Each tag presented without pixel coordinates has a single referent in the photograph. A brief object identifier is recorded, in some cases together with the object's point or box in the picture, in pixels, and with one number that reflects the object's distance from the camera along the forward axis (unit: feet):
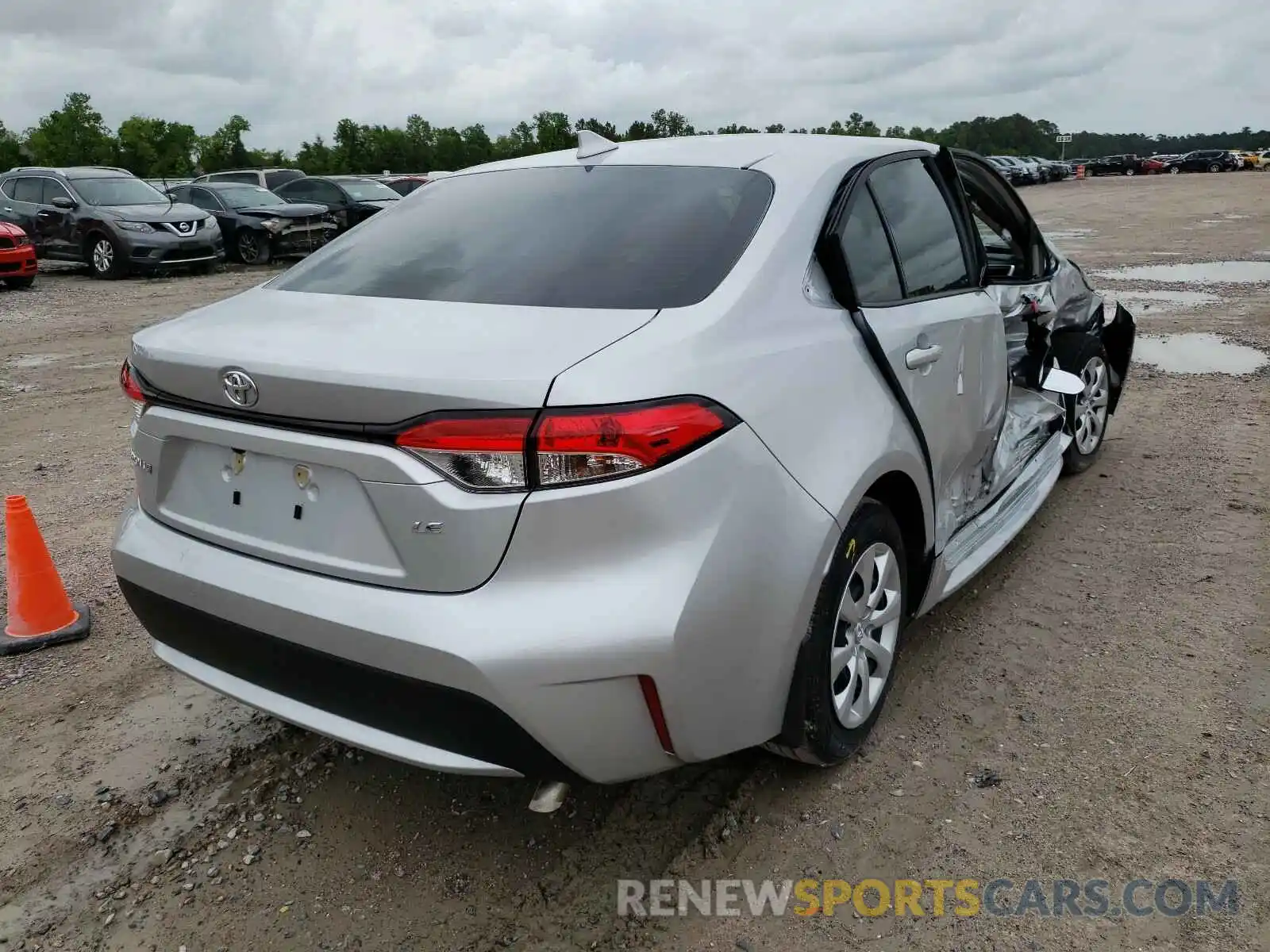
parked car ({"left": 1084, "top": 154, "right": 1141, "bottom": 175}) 211.61
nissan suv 50.93
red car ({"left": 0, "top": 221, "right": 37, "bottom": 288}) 47.01
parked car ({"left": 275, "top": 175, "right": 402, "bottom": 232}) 61.00
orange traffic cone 12.37
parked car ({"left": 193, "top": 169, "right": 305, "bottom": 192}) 71.95
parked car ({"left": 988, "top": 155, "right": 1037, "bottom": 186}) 168.66
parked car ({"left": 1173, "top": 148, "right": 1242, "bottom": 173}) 204.23
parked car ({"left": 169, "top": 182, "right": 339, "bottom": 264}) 56.75
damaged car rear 6.76
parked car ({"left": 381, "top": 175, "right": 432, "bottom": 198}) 80.69
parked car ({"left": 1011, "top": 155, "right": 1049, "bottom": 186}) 180.24
